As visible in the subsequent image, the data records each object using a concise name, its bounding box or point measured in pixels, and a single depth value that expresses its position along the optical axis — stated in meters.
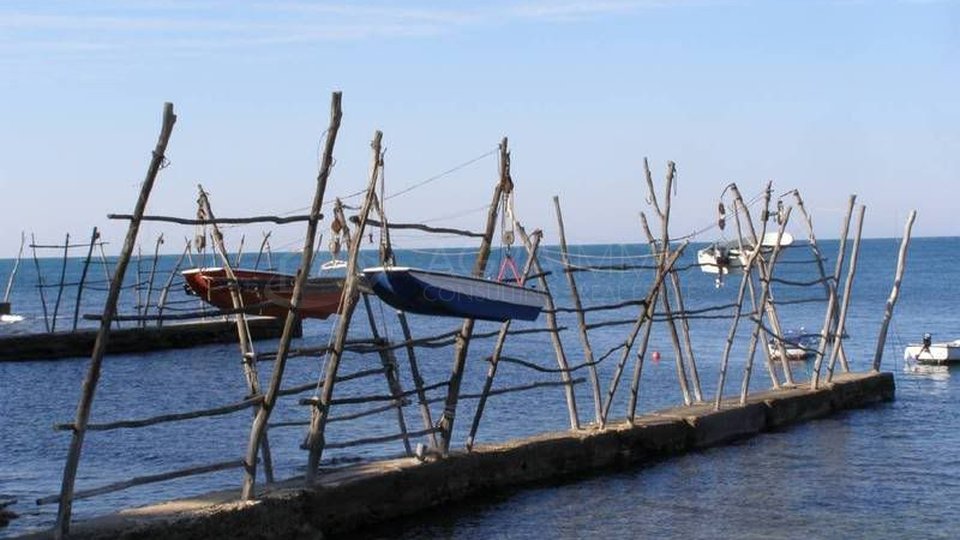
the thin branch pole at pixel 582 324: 15.73
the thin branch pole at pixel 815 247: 20.72
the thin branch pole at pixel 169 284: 30.83
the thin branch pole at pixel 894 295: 21.61
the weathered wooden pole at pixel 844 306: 20.58
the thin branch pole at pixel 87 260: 30.19
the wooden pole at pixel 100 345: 9.77
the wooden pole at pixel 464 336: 13.22
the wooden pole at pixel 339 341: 11.72
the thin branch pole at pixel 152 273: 32.69
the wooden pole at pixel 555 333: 15.00
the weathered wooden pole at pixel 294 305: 11.14
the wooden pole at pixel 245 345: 11.81
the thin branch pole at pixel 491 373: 13.72
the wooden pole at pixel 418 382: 13.15
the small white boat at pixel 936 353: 27.98
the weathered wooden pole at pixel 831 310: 20.19
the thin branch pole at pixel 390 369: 12.77
